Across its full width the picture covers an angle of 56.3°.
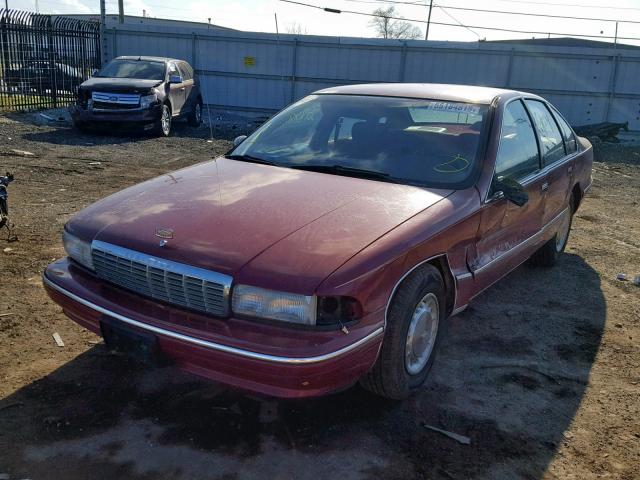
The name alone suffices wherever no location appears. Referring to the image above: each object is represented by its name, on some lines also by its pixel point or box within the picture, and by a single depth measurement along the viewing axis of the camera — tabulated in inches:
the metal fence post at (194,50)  700.7
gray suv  471.5
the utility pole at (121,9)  1032.9
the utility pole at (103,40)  703.7
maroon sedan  98.6
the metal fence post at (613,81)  639.8
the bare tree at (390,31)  2084.2
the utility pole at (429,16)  1669.0
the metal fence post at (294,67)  685.8
